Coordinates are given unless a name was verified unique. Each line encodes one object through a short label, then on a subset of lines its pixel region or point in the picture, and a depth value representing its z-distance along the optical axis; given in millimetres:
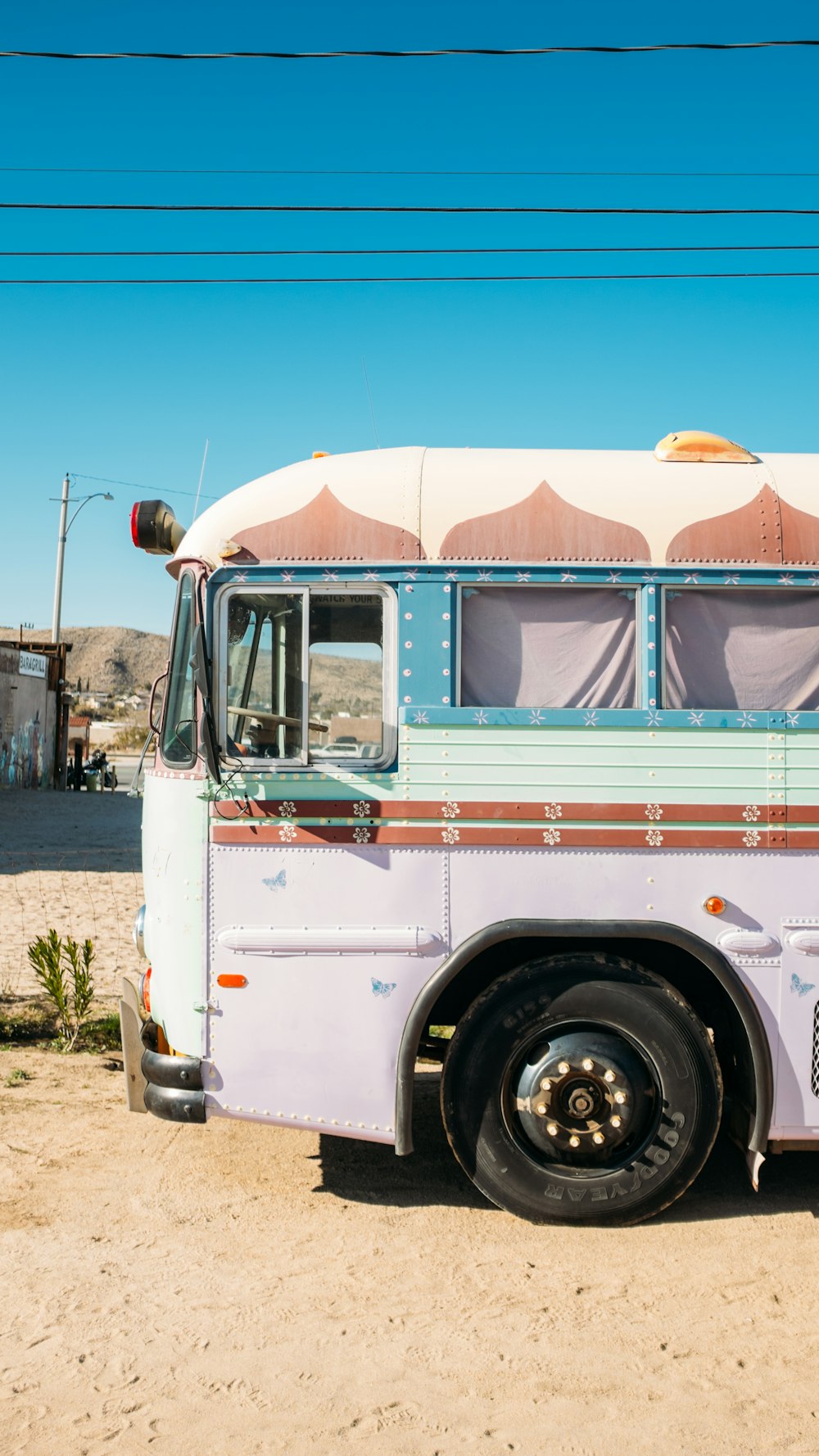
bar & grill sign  31266
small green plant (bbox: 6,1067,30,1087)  6156
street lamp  33969
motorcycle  35062
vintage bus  4422
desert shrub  6816
